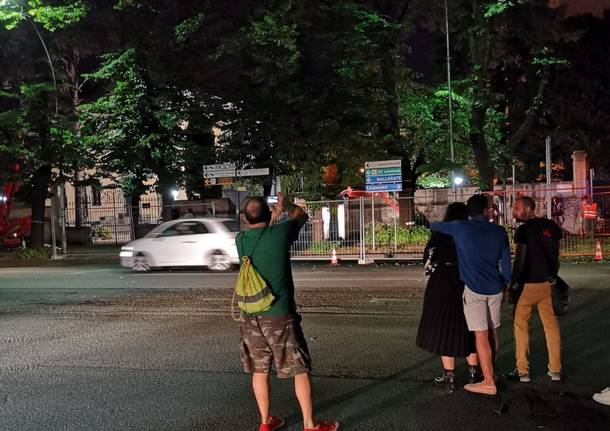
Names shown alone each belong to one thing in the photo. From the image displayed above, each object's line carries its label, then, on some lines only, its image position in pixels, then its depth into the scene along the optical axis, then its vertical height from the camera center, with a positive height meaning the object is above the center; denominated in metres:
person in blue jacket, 5.23 -0.53
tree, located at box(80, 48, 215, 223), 24.81 +3.68
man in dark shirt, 5.62 -0.61
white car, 16.67 -0.80
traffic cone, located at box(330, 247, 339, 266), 18.64 -1.40
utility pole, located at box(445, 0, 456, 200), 22.56 +4.11
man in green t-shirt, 4.33 -0.75
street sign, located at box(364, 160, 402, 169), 20.03 +1.55
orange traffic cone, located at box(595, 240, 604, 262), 16.70 -1.25
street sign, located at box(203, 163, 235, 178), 23.40 +1.72
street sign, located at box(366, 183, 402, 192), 20.17 +0.81
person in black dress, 5.31 -0.80
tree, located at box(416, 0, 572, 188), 22.66 +6.45
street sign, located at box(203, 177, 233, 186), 23.73 +1.35
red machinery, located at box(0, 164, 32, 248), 27.22 -0.10
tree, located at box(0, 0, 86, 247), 24.30 +4.53
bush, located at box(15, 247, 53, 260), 24.86 -1.31
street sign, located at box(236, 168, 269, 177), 22.60 +1.58
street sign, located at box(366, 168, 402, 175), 20.11 +1.32
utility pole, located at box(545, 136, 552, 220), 18.79 +0.58
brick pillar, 25.03 +1.68
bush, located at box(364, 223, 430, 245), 19.12 -0.73
